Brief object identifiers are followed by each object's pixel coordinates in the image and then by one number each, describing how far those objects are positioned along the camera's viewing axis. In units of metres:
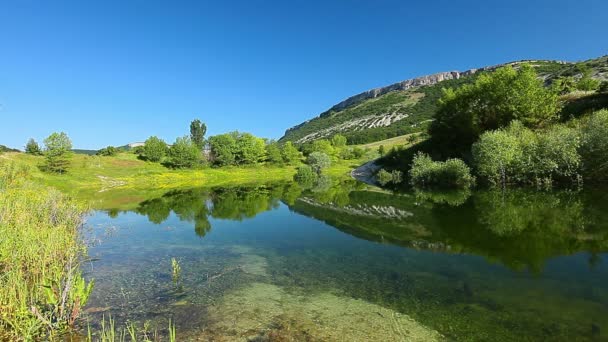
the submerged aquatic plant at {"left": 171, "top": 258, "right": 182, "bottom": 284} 14.20
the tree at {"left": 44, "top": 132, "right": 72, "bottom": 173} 69.69
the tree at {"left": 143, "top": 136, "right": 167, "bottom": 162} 104.00
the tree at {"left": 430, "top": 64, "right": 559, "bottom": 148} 51.22
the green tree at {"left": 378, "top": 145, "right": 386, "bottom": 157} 121.72
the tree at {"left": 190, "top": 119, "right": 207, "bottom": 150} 137.12
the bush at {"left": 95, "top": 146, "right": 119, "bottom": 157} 104.56
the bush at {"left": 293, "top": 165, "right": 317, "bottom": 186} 88.00
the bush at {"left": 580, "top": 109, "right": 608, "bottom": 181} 36.44
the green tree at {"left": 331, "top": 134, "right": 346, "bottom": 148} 159.25
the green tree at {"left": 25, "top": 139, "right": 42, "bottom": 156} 90.70
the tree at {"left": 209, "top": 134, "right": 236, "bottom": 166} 111.75
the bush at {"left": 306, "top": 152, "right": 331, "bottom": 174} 105.69
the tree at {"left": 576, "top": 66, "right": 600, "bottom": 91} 73.81
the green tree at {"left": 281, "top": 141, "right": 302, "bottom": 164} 126.19
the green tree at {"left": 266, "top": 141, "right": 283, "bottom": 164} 123.07
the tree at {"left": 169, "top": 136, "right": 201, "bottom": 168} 100.44
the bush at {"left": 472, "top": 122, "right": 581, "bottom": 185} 39.31
